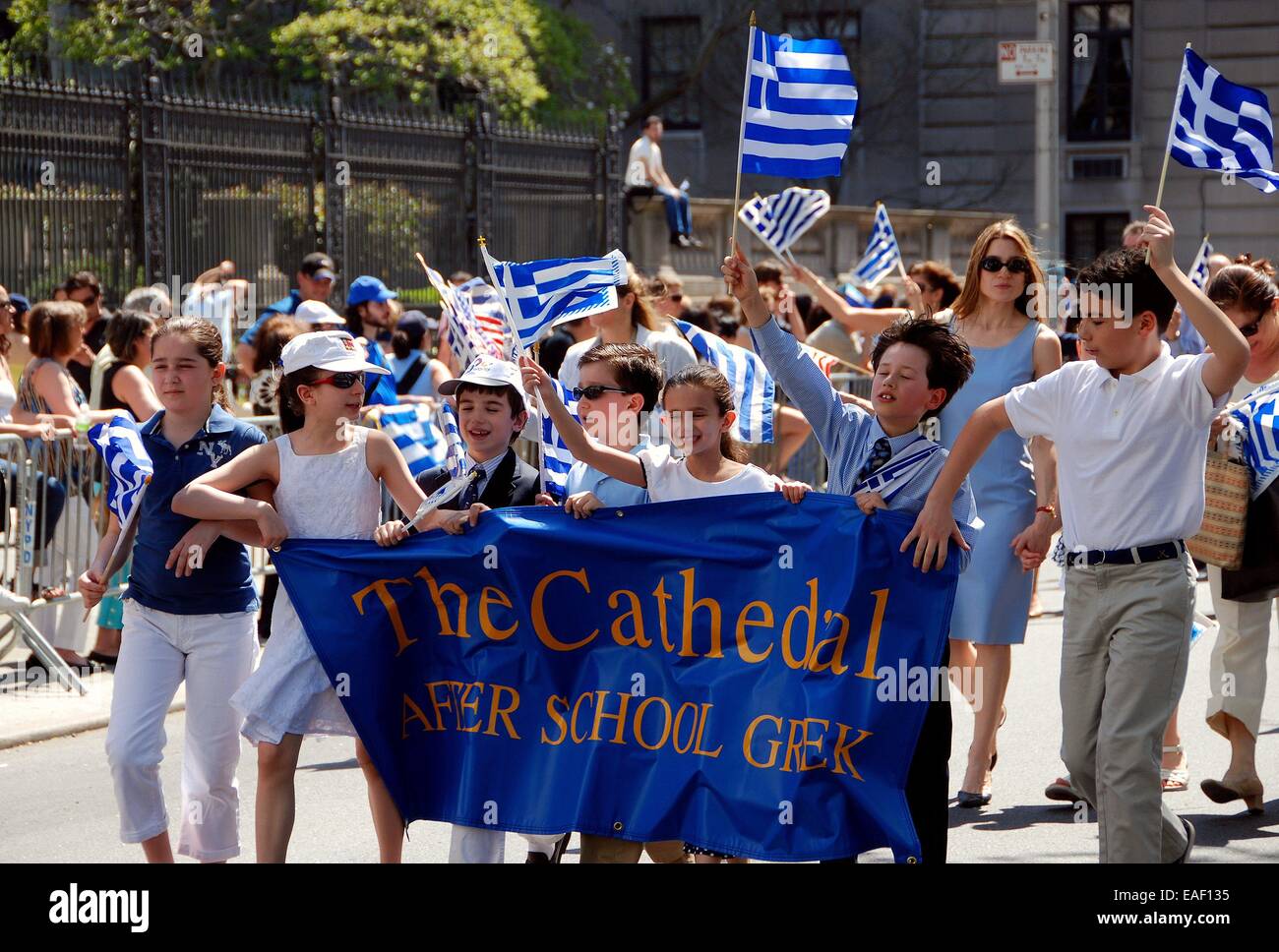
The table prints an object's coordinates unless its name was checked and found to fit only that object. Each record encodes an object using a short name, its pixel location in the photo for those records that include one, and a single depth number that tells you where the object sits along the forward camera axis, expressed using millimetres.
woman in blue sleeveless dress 6562
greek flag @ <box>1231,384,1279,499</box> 6598
